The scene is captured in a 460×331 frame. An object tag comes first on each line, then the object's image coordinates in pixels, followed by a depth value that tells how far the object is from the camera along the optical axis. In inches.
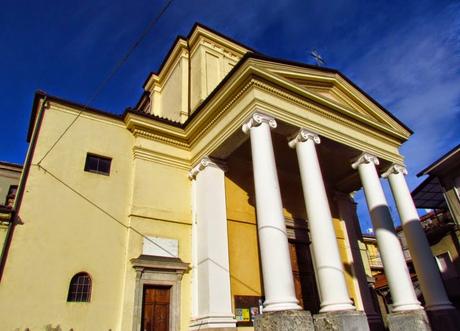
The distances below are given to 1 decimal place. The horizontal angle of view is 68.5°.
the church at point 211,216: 303.0
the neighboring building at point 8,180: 616.4
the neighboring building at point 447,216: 684.1
